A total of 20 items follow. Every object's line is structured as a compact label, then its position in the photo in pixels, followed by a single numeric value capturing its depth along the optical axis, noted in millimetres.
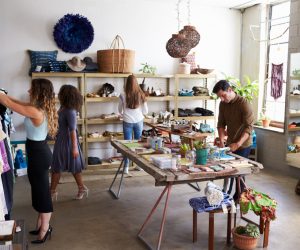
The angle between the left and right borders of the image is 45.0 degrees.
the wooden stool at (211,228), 3021
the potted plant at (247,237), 3139
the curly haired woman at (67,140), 4059
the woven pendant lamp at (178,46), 4547
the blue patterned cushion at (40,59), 5555
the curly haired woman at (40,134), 3024
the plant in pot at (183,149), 3556
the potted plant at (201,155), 3262
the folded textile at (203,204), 3057
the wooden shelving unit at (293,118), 5336
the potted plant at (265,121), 6152
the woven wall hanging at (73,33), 5664
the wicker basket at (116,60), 5625
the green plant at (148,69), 6124
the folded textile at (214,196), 3084
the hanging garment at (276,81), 6175
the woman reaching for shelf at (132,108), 5418
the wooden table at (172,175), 2964
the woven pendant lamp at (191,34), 4512
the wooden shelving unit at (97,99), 5645
